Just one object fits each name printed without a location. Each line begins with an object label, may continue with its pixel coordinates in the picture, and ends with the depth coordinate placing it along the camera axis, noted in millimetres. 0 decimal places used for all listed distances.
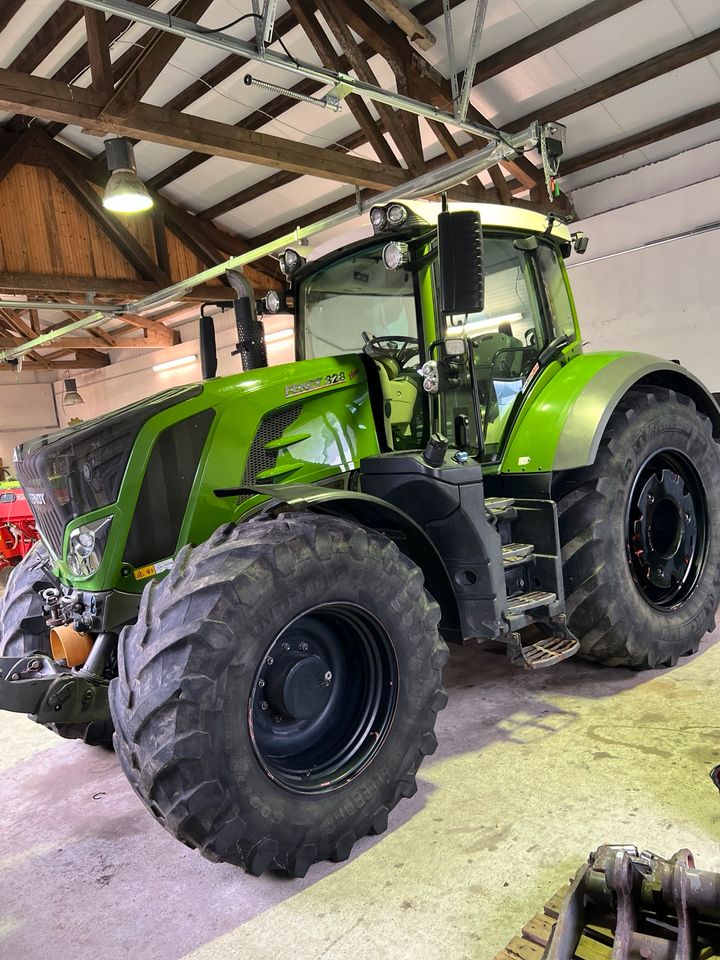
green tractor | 2219
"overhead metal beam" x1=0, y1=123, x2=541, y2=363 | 6293
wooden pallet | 1626
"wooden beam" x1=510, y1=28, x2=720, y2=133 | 7074
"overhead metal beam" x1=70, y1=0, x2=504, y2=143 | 4000
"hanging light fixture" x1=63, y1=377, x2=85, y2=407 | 17000
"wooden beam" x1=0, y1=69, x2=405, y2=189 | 5812
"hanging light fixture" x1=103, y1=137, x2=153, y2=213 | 6652
